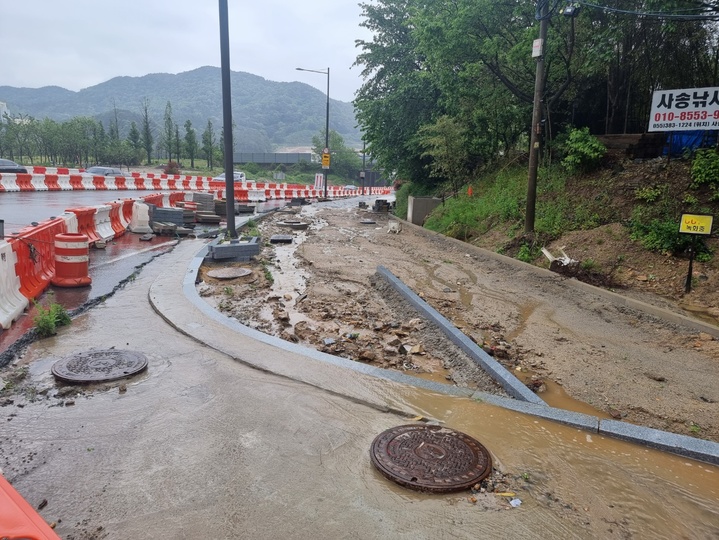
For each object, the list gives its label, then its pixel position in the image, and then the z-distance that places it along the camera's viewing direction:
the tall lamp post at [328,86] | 34.84
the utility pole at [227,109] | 10.96
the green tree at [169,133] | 77.94
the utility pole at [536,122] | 11.42
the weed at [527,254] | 11.91
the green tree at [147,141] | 73.31
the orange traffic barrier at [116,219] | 13.07
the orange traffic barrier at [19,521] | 1.62
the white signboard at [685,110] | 10.22
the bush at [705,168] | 10.52
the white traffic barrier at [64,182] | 25.20
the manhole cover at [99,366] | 4.52
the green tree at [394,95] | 23.95
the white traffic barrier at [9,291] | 5.78
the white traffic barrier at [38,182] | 23.23
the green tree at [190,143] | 78.50
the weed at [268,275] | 9.34
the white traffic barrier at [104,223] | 11.89
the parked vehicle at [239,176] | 39.25
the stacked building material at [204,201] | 18.75
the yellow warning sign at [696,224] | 7.91
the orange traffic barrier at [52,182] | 24.33
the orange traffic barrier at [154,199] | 16.19
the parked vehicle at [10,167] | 29.16
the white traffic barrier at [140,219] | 14.15
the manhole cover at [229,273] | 9.30
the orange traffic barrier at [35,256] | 6.58
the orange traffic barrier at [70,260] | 7.59
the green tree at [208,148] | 81.06
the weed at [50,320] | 5.57
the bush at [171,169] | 55.84
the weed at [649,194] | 11.17
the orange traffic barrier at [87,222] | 10.41
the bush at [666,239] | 9.45
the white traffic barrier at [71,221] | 9.12
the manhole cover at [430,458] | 3.23
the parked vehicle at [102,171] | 39.04
